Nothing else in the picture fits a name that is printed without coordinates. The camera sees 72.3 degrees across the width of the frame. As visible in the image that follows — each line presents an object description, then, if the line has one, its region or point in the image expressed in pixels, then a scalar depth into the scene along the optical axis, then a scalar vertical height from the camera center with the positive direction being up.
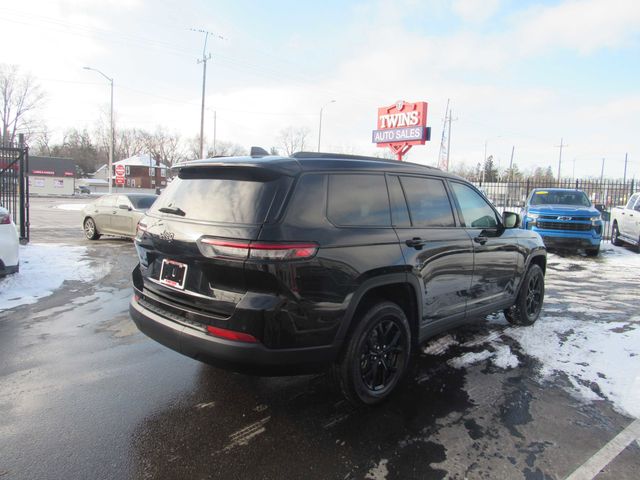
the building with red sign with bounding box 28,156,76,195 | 57.12 +1.46
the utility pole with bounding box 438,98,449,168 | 41.98 +5.06
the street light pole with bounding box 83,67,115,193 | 33.84 +4.30
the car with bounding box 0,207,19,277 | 6.10 -0.85
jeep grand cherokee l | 2.74 -0.48
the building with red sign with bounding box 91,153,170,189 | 82.62 +3.24
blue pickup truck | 11.91 -0.47
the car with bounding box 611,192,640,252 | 13.07 -0.38
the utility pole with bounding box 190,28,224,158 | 29.81 +7.73
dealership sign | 23.47 +4.15
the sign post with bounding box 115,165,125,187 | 43.28 +1.83
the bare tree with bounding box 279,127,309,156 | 75.06 +8.97
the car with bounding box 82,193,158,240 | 12.26 -0.71
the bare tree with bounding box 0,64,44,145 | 70.19 +12.00
